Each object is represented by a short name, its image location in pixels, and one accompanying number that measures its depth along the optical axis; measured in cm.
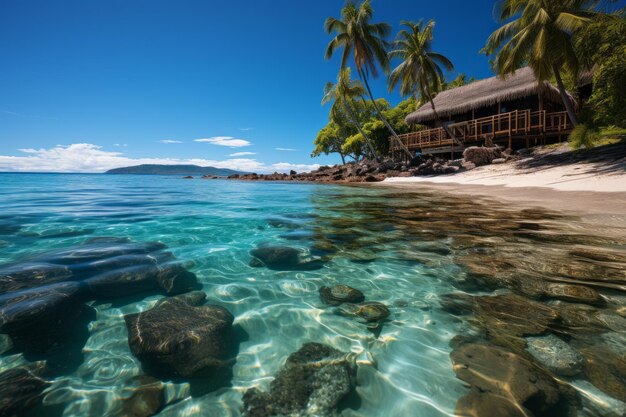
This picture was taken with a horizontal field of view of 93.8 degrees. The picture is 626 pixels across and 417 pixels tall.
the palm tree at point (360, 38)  2172
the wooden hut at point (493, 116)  1838
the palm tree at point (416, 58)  2220
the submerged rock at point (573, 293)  241
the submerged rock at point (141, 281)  284
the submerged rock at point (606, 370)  154
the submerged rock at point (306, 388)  152
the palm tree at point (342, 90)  2675
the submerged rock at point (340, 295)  266
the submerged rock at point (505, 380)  148
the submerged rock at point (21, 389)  147
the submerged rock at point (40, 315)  201
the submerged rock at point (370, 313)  227
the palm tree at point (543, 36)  1273
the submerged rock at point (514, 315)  210
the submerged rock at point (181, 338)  184
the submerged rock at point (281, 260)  353
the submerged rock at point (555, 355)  171
